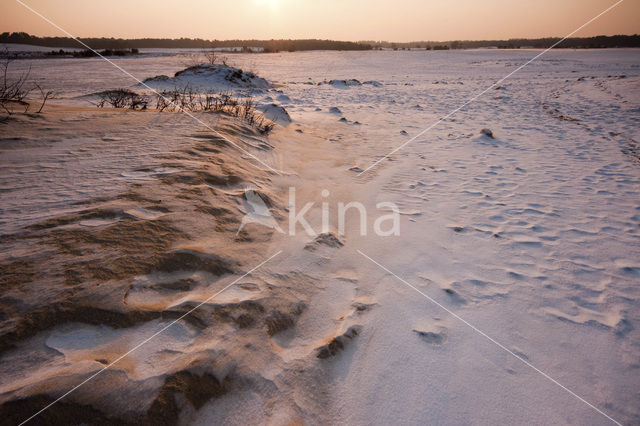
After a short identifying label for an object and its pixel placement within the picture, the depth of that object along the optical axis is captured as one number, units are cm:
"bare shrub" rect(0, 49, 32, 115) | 365
